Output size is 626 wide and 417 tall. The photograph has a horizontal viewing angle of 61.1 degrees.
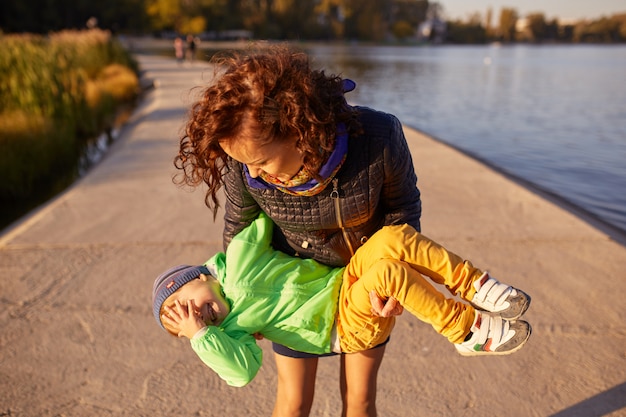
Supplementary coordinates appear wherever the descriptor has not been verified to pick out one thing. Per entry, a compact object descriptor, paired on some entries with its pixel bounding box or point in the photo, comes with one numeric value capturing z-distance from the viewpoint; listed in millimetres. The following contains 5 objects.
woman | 1480
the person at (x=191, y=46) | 26206
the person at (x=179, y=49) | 25653
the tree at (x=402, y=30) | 131625
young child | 1639
